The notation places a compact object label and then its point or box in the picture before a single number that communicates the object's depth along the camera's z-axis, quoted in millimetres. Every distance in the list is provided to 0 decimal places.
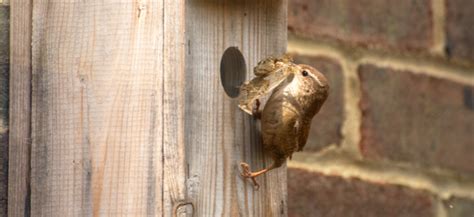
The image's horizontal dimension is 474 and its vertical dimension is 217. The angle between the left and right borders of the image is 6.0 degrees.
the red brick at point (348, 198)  2535
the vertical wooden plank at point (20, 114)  2328
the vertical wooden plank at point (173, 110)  2268
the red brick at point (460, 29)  2662
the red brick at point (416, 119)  2587
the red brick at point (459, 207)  2631
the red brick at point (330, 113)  2554
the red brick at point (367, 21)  2556
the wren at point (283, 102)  2302
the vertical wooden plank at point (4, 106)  2347
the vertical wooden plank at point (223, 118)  2286
